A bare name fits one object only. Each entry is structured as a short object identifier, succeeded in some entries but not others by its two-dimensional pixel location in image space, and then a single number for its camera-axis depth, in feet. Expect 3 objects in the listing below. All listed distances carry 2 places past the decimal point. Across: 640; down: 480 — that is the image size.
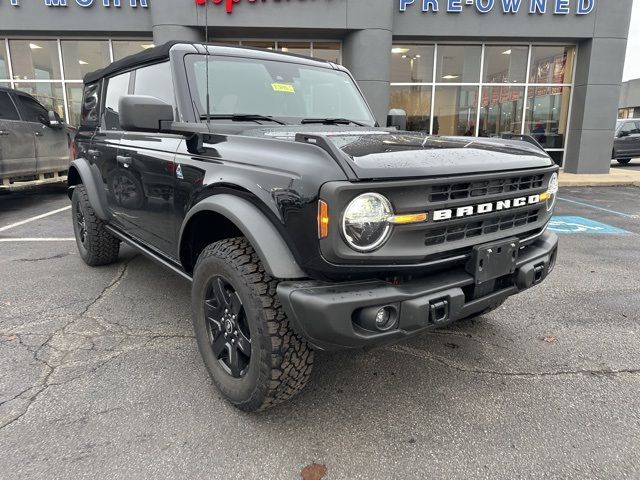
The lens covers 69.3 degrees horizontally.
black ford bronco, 6.30
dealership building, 37.52
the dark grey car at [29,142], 24.89
